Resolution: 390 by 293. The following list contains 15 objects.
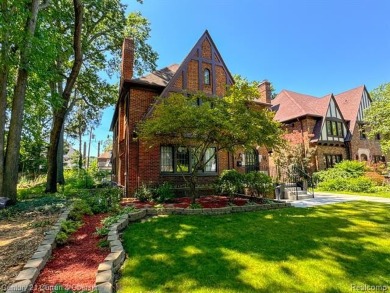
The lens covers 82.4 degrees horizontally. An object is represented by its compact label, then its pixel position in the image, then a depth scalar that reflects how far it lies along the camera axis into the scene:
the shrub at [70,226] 5.64
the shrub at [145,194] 10.45
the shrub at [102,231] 5.52
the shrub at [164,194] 10.22
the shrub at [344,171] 18.44
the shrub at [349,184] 15.95
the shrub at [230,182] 11.24
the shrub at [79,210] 7.04
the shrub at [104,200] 8.42
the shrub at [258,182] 11.10
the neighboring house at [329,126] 20.92
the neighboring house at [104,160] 66.24
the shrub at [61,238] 4.99
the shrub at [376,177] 17.78
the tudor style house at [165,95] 11.75
